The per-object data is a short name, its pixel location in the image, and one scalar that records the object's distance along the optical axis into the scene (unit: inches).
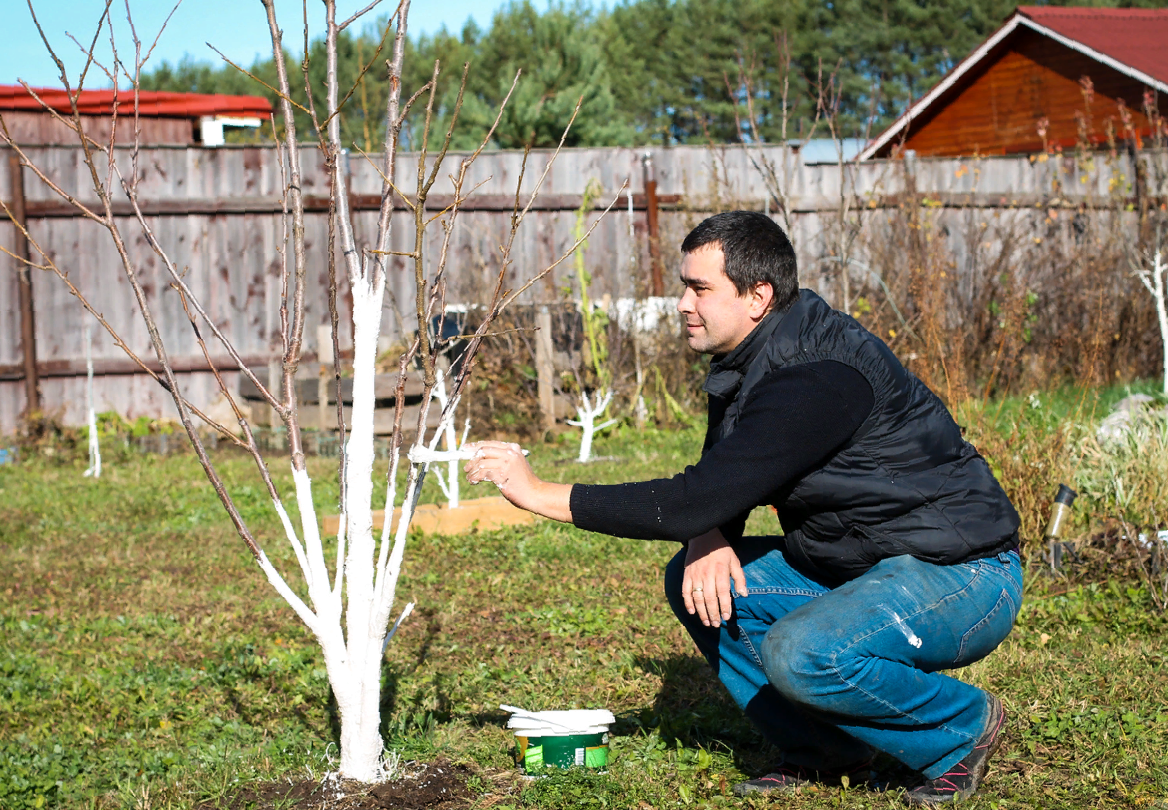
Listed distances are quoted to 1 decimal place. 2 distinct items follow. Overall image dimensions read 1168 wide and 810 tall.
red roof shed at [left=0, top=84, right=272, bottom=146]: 500.7
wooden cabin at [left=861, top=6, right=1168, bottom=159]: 687.7
